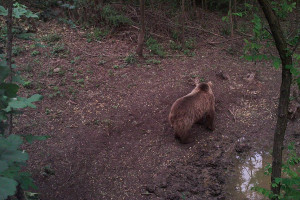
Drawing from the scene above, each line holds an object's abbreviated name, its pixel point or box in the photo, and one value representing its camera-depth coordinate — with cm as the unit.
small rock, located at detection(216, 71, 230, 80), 781
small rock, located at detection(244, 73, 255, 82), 776
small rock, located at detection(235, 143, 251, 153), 581
